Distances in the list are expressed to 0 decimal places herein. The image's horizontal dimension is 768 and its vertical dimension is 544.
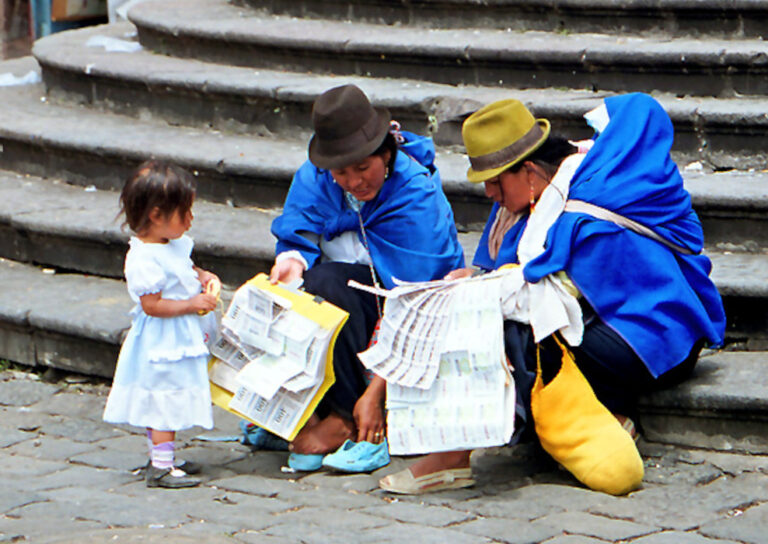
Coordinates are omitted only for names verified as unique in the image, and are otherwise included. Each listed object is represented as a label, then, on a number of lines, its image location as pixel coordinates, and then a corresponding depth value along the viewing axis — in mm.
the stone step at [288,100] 11305
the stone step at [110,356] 8703
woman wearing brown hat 8844
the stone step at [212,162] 10469
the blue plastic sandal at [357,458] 8719
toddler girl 8430
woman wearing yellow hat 8195
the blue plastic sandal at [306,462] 8844
